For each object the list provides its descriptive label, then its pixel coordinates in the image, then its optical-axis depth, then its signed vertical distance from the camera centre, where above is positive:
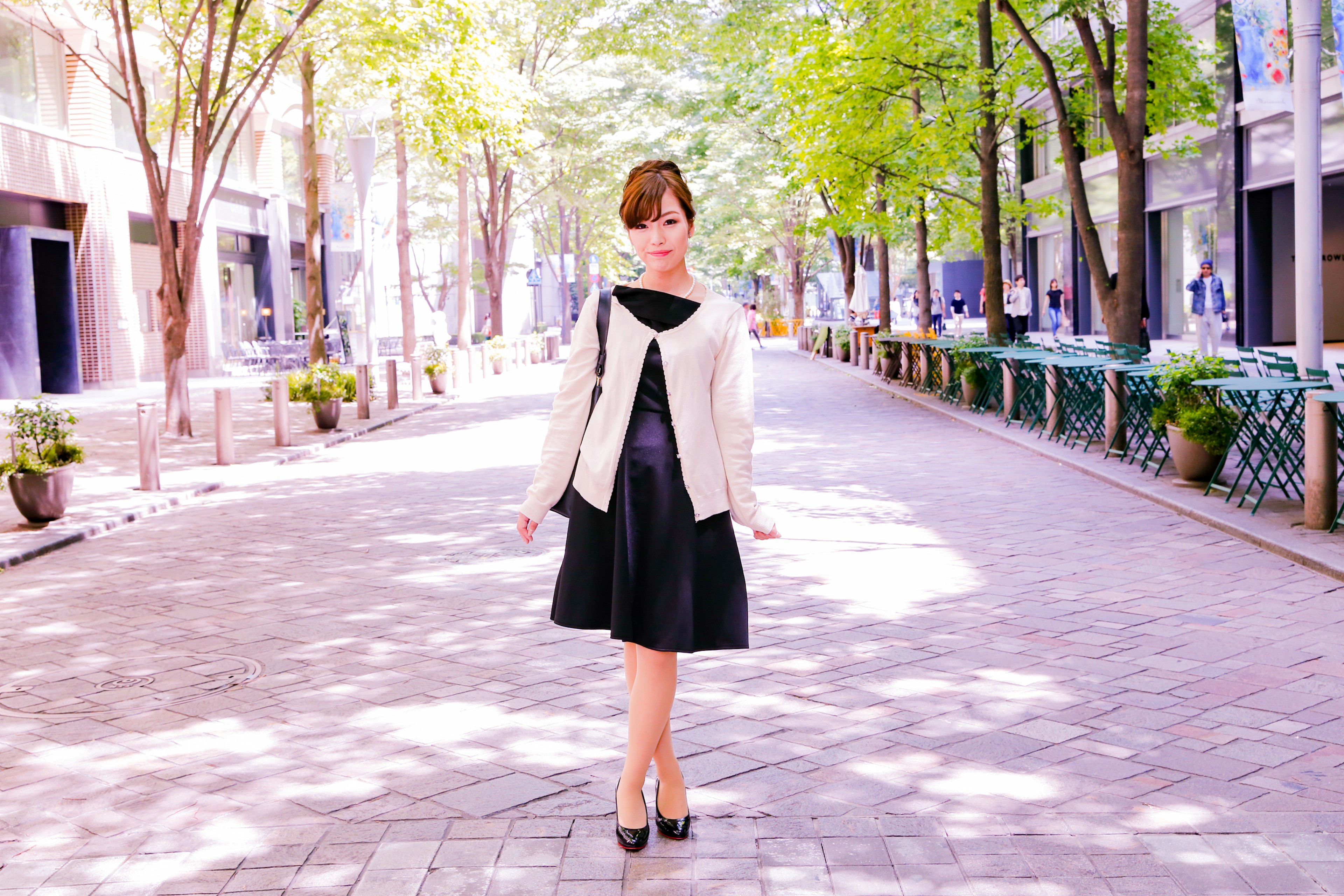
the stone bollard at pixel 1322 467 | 8.84 -0.92
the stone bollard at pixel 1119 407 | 13.53 -0.74
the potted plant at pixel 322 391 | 19.08 -0.34
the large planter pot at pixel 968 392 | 20.16 -0.76
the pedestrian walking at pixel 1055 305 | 37.16 +0.93
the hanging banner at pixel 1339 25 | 19.14 +4.34
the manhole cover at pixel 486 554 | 8.97 -1.32
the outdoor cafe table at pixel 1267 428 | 9.92 -0.76
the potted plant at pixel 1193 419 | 10.94 -0.71
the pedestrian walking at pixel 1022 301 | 35.34 +1.03
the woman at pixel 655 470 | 3.74 -0.32
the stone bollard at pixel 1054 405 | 15.52 -0.79
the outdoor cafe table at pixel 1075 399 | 14.57 -0.69
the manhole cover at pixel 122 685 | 5.69 -1.39
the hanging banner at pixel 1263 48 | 17.36 +3.73
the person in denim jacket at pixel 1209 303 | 22.88 +0.51
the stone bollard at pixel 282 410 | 16.92 -0.53
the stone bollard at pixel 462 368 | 31.08 -0.15
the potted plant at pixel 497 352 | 35.84 +0.22
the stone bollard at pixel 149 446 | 12.75 -0.69
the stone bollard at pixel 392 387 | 23.30 -0.39
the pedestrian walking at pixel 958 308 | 45.19 +1.19
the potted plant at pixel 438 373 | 27.72 -0.21
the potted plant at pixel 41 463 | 10.67 -0.69
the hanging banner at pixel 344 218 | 33.12 +3.93
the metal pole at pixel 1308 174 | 11.75 +1.37
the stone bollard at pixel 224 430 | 15.04 -0.67
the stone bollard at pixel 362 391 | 20.92 -0.40
